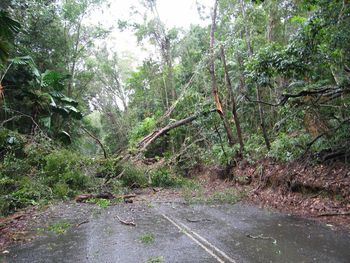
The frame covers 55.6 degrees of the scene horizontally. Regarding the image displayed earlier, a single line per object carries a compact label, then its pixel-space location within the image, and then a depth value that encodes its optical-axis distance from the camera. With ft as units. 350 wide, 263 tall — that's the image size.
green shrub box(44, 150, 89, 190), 42.78
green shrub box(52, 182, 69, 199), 40.19
